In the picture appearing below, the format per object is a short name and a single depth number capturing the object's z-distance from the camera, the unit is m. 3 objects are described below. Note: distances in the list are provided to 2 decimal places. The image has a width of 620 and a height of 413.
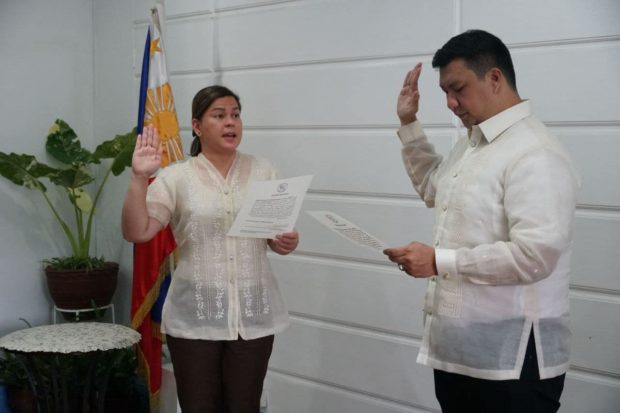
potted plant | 3.72
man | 1.56
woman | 2.26
